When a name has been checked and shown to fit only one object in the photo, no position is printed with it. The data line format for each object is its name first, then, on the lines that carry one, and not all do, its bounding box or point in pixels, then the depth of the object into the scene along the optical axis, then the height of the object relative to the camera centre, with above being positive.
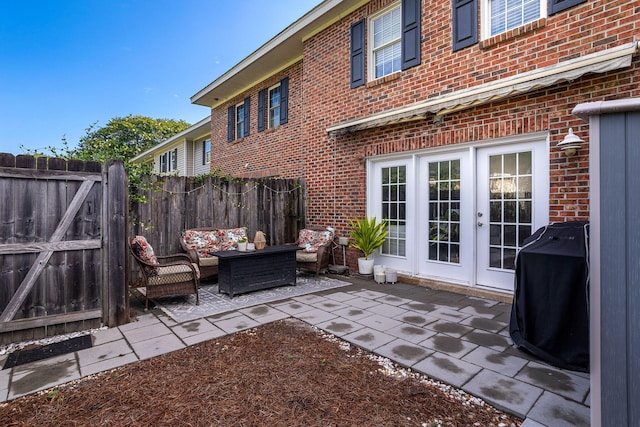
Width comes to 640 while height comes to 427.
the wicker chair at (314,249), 5.89 -0.70
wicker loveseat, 5.36 -0.54
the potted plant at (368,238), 5.72 -0.47
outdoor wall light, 3.54 +0.73
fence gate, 3.13 -0.33
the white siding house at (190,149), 13.39 +2.90
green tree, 25.95 +6.66
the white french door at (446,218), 4.80 -0.11
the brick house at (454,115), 3.73 +1.38
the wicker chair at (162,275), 4.12 -0.80
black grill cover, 2.57 -0.73
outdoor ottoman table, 4.66 -0.86
